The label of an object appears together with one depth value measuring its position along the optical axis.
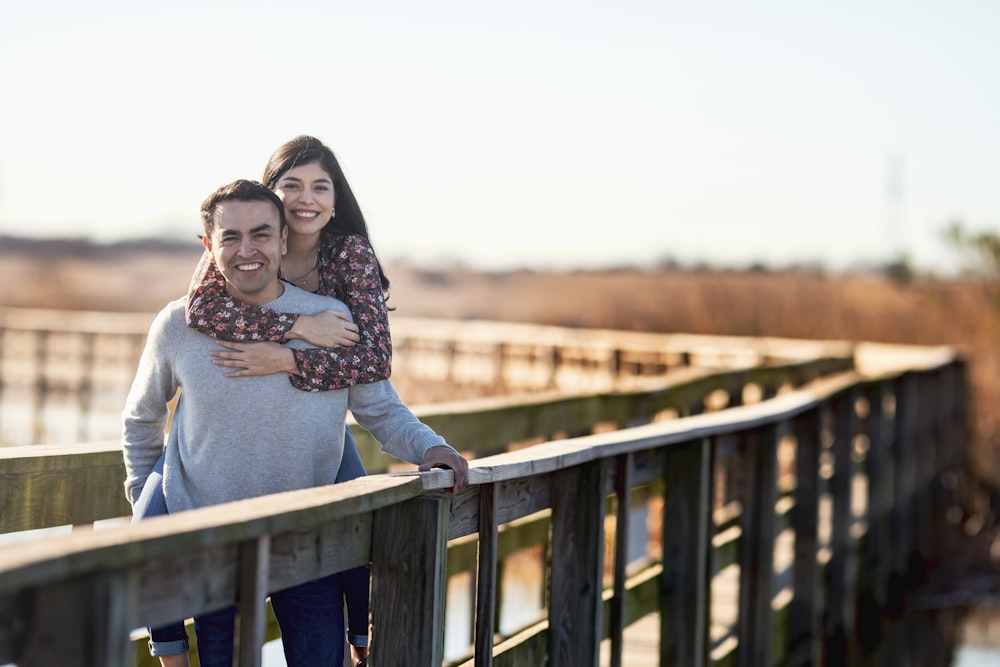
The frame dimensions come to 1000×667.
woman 4.78
